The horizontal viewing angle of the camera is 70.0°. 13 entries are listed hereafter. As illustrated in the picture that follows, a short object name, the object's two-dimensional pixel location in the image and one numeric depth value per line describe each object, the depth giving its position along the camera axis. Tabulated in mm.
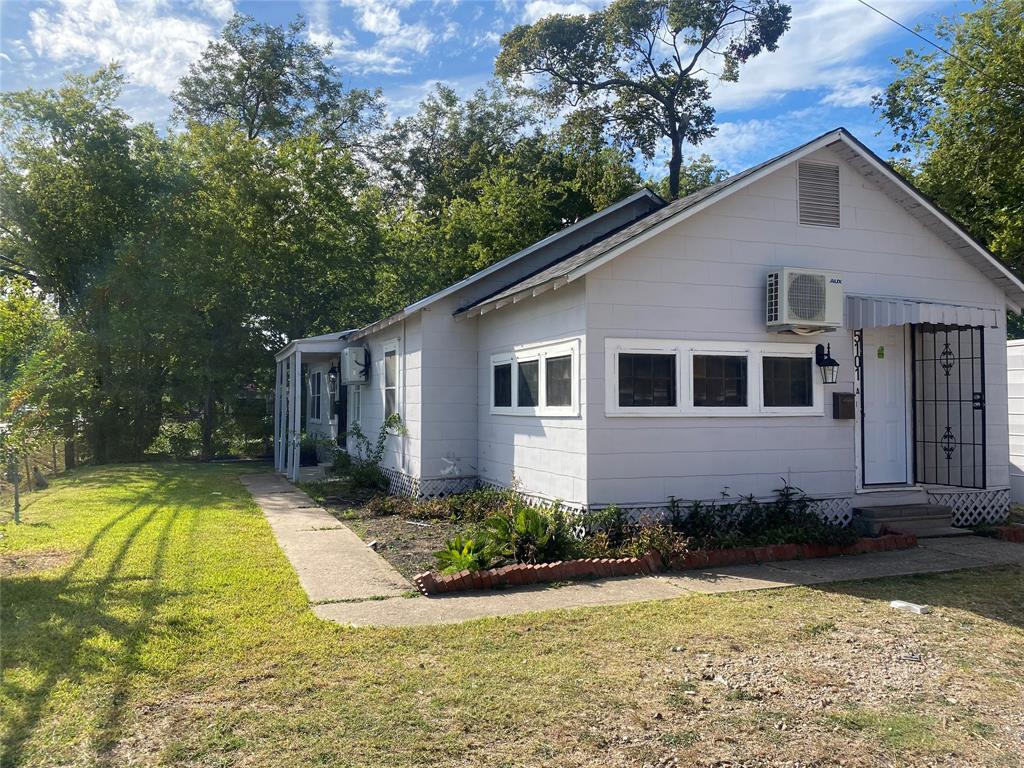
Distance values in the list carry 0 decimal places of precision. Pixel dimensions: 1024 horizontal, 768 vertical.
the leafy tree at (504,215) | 21734
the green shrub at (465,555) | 6914
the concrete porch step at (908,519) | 9047
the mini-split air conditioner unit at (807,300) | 8508
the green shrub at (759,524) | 8148
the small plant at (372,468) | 13242
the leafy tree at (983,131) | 15922
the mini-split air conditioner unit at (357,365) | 14469
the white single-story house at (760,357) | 8258
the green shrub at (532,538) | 7309
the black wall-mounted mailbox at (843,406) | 9125
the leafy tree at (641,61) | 25359
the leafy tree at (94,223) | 19922
